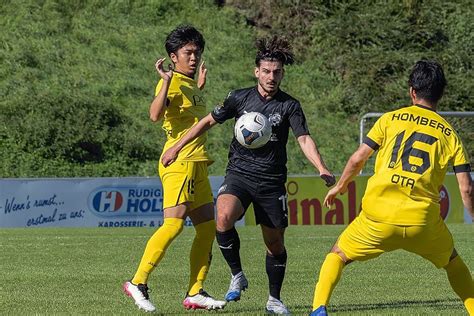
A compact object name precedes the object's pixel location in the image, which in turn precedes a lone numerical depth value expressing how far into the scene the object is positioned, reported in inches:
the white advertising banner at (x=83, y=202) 1654.8
